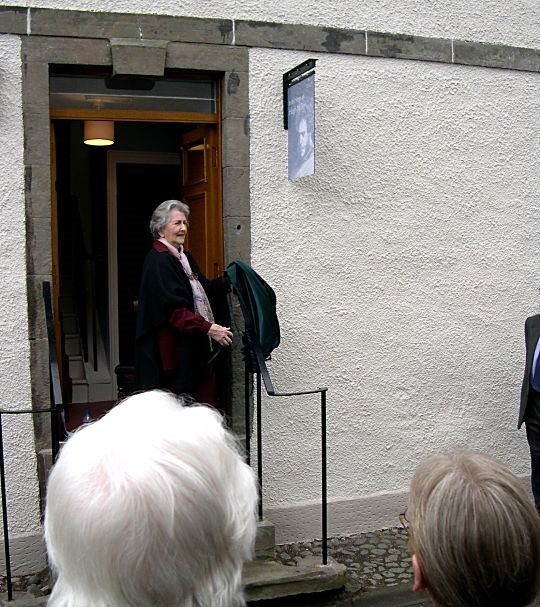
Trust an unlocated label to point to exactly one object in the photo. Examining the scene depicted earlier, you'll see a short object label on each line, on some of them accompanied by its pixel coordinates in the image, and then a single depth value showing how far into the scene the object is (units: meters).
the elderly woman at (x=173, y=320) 4.86
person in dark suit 5.60
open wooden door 5.57
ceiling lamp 7.12
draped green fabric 5.02
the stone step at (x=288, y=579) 4.58
